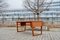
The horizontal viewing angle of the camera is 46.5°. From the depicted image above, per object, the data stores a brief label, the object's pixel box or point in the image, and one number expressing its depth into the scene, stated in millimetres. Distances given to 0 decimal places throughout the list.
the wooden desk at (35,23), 3638
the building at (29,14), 10095
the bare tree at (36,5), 8835
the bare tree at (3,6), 10486
